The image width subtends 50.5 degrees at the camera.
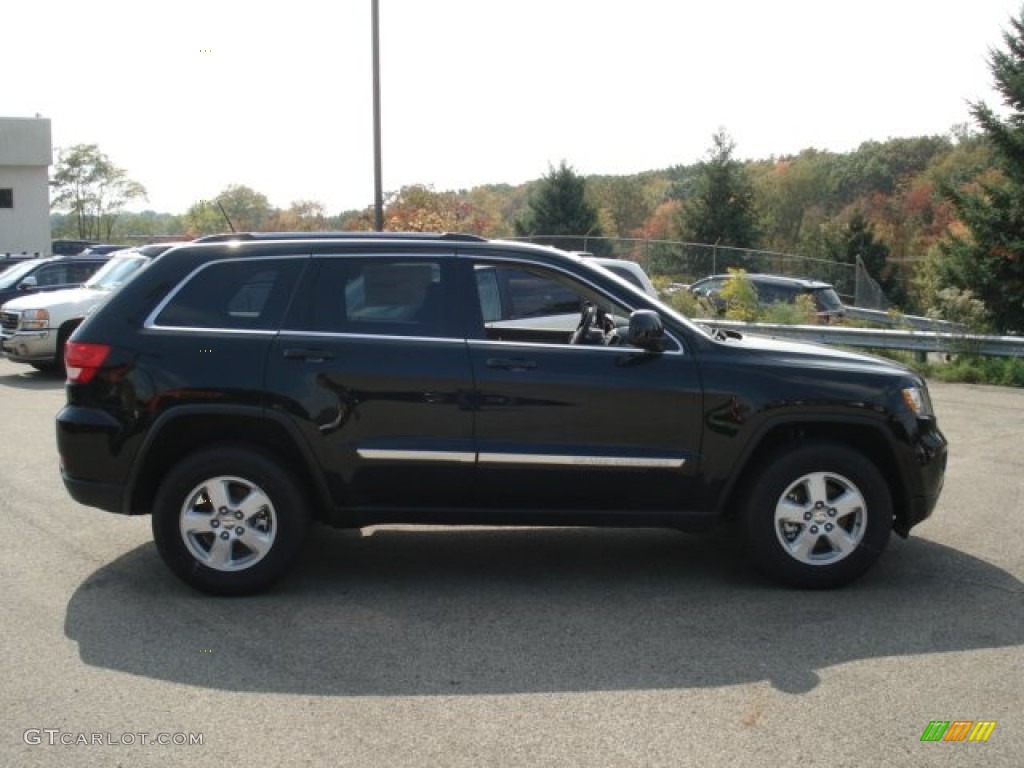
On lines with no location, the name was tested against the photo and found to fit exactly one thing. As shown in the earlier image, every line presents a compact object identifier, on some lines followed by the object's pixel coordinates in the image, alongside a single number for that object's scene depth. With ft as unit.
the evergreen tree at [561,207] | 136.05
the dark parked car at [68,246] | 129.08
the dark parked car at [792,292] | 74.23
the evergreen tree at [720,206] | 130.21
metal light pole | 58.70
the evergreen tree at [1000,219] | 59.62
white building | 162.20
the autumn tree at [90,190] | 213.66
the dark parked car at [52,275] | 63.00
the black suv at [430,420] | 18.79
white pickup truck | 49.80
